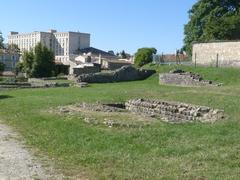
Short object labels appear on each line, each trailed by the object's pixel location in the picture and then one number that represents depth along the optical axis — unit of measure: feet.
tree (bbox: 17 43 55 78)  126.53
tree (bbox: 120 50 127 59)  321.73
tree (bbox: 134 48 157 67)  152.64
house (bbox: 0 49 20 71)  260.38
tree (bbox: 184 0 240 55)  98.96
